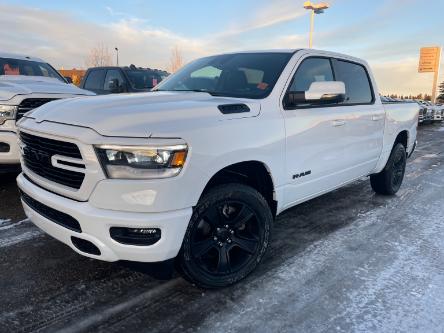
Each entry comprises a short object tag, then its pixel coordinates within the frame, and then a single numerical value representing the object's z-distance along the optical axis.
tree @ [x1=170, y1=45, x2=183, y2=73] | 34.28
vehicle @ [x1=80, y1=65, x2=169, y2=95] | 8.88
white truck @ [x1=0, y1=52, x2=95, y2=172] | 4.89
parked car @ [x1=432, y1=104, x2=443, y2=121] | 19.41
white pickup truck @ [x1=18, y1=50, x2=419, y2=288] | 2.42
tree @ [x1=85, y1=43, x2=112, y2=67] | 36.94
